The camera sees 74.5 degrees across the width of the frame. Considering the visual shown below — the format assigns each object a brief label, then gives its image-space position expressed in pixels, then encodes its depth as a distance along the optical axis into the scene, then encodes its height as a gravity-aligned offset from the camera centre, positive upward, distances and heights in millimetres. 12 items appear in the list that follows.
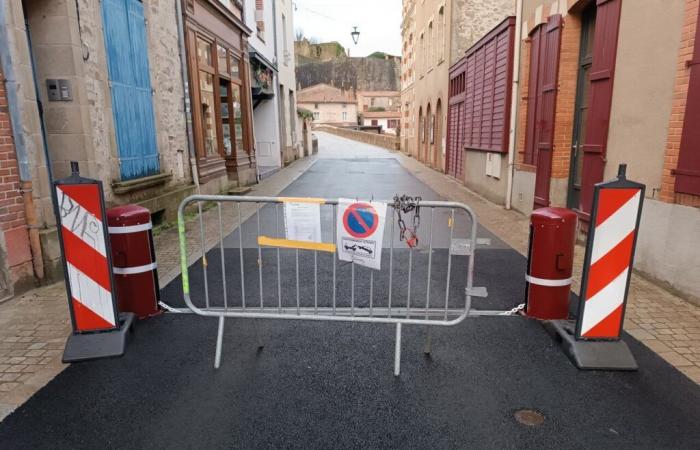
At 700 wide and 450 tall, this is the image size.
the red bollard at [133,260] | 4074 -1131
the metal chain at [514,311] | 3816 -1532
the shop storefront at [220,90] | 10438 +1078
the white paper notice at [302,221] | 3490 -685
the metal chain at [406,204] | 3375 -543
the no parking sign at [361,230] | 3441 -756
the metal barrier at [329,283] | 3527 -1750
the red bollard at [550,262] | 3951 -1154
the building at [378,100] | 86438 +5276
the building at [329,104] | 83438 +4514
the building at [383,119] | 80625 +1727
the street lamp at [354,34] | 27344 +5584
